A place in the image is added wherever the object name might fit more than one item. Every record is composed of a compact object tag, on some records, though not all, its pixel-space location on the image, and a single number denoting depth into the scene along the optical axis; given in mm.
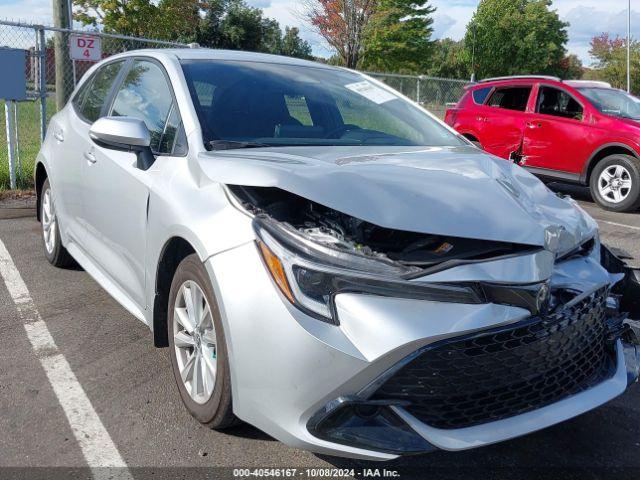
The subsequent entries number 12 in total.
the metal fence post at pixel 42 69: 8195
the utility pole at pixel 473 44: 50606
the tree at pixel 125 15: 29000
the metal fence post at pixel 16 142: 8383
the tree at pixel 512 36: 54125
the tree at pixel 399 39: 32531
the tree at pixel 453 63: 56375
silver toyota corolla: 2162
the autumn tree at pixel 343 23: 27766
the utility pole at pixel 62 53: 8844
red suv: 8492
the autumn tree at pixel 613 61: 43219
